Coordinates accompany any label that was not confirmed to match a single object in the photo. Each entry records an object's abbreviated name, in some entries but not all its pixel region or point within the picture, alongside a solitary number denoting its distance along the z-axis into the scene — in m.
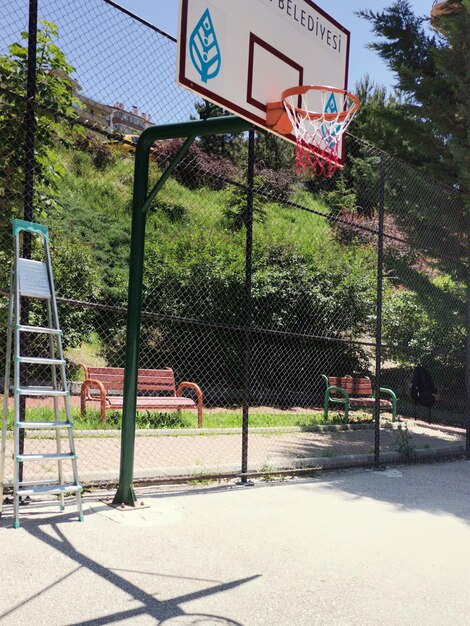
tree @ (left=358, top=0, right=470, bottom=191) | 12.08
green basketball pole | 5.58
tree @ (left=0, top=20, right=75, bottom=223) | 5.91
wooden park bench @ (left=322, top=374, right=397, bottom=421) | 12.48
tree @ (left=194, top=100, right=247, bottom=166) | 24.31
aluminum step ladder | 4.75
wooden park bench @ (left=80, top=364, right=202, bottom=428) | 9.56
